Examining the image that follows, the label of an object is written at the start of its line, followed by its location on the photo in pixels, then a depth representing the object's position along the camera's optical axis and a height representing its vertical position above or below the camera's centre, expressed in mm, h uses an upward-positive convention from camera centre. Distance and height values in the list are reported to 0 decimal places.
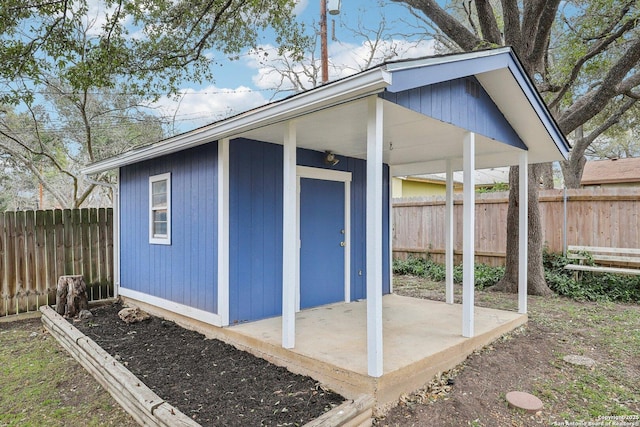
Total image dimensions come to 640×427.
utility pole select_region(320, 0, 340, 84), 10112 +4597
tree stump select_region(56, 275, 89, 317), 5863 -1334
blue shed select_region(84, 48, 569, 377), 3181 +370
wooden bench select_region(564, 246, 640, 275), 6992 -1004
